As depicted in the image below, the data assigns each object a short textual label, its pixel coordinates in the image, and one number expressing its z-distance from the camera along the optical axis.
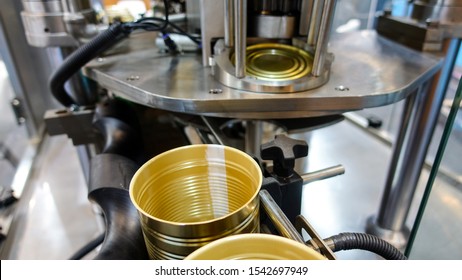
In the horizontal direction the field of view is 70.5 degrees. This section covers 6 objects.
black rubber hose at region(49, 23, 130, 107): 0.56
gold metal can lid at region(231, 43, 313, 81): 0.50
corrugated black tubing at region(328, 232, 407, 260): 0.36
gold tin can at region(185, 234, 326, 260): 0.25
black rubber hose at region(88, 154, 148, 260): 0.38
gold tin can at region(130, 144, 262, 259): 0.28
